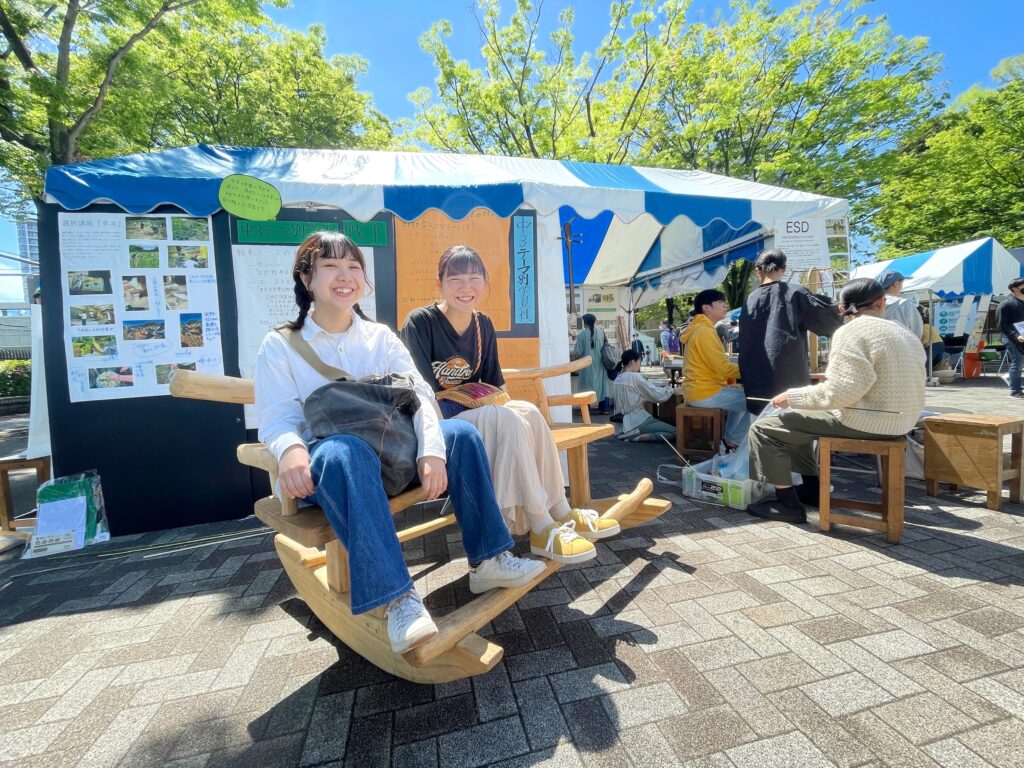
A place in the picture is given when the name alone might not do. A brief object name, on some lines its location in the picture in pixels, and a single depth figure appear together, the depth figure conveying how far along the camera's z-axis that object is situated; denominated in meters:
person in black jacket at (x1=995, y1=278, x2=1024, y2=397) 7.04
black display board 2.96
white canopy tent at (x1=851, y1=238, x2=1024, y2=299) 8.84
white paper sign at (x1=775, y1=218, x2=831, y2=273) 3.92
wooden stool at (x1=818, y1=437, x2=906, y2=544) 2.40
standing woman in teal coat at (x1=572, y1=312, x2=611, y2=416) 6.98
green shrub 10.23
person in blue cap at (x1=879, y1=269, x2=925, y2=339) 4.93
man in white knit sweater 2.38
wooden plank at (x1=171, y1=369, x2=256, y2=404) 1.46
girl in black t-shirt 1.80
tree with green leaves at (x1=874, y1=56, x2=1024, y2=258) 13.60
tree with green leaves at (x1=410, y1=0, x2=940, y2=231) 10.72
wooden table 5.41
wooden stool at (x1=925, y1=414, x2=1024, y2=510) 2.77
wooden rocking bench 1.34
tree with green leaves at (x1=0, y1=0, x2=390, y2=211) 6.54
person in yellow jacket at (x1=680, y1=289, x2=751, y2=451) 4.09
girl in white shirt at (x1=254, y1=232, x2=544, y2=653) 1.30
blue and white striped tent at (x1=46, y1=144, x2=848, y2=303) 2.86
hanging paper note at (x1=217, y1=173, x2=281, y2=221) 2.94
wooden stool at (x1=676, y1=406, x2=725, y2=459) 4.17
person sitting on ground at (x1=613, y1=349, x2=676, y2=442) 5.25
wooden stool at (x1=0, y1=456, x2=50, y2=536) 3.11
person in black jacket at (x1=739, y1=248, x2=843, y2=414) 3.24
